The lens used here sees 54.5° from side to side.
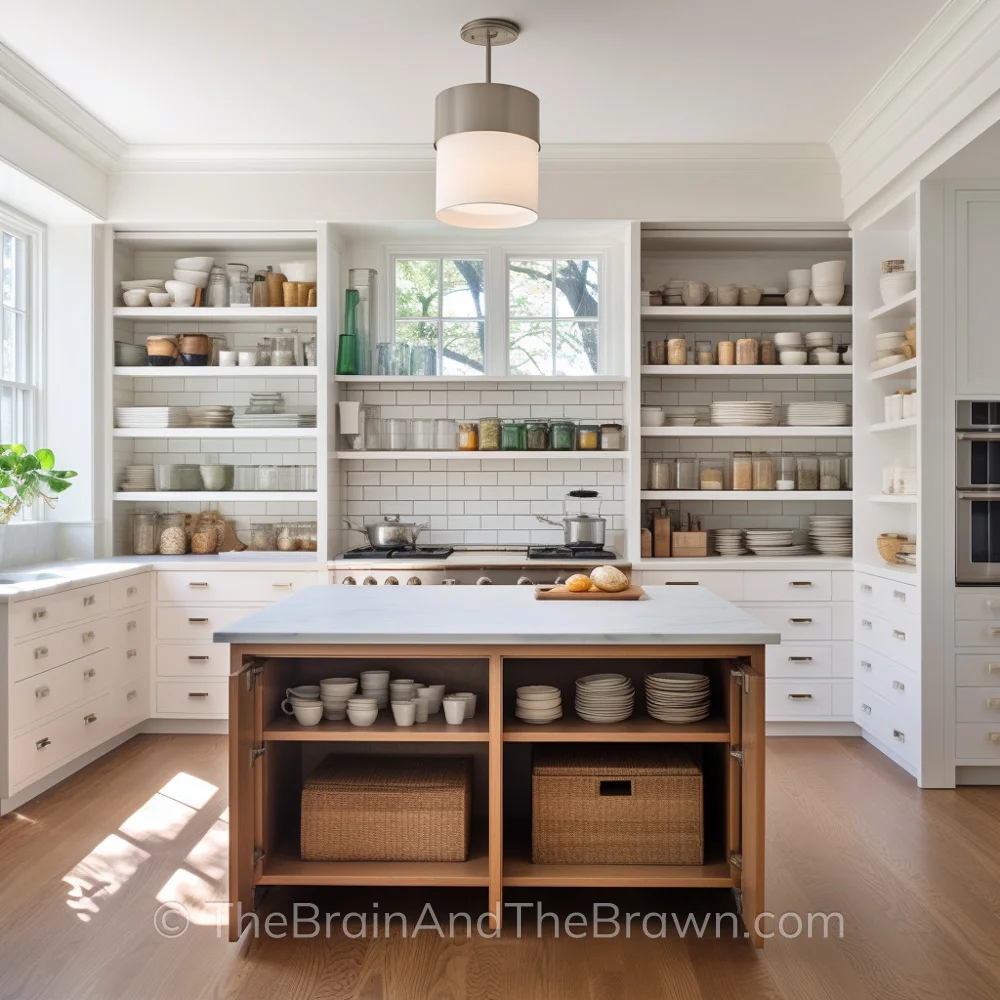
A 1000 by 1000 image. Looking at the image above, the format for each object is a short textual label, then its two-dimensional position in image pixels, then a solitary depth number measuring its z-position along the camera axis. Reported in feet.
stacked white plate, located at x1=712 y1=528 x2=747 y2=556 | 18.07
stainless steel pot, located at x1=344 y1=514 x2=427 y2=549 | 17.88
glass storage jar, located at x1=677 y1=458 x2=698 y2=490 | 18.11
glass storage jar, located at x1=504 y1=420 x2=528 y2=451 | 18.33
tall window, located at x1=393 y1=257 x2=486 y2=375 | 19.30
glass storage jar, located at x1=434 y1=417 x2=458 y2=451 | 18.35
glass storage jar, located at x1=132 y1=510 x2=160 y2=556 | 18.16
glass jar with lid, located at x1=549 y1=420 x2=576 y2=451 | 18.25
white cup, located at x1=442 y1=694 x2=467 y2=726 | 9.46
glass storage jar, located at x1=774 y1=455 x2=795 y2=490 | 18.02
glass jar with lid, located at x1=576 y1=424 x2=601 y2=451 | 18.33
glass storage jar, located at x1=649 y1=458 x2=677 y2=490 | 18.13
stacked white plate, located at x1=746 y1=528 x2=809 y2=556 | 18.04
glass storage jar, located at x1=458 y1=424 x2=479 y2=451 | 18.24
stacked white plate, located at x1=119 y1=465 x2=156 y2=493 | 18.39
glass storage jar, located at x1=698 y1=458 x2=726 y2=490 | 18.01
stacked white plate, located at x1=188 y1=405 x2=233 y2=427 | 18.28
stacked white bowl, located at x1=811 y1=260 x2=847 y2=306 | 17.74
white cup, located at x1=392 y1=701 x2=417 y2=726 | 9.43
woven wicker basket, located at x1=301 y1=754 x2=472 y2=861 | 9.45
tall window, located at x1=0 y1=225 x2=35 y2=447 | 16.85
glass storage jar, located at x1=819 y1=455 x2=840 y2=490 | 18.01
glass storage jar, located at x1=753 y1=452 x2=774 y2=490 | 17.94
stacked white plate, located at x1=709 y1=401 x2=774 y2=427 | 17.92
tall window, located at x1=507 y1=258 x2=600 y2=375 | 19.33
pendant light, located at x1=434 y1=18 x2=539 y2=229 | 10.61
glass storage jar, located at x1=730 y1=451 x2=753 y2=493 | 17.94
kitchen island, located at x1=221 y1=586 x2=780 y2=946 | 8.86
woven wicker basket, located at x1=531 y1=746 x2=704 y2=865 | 9.45
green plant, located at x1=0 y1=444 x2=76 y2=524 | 15.52
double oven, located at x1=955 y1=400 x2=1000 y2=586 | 14.34
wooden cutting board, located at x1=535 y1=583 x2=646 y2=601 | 11.19
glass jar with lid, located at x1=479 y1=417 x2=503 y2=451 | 18.26
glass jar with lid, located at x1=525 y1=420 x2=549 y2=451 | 18.33
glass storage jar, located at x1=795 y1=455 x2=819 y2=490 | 18.03
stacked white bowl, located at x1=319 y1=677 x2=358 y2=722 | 9.68
